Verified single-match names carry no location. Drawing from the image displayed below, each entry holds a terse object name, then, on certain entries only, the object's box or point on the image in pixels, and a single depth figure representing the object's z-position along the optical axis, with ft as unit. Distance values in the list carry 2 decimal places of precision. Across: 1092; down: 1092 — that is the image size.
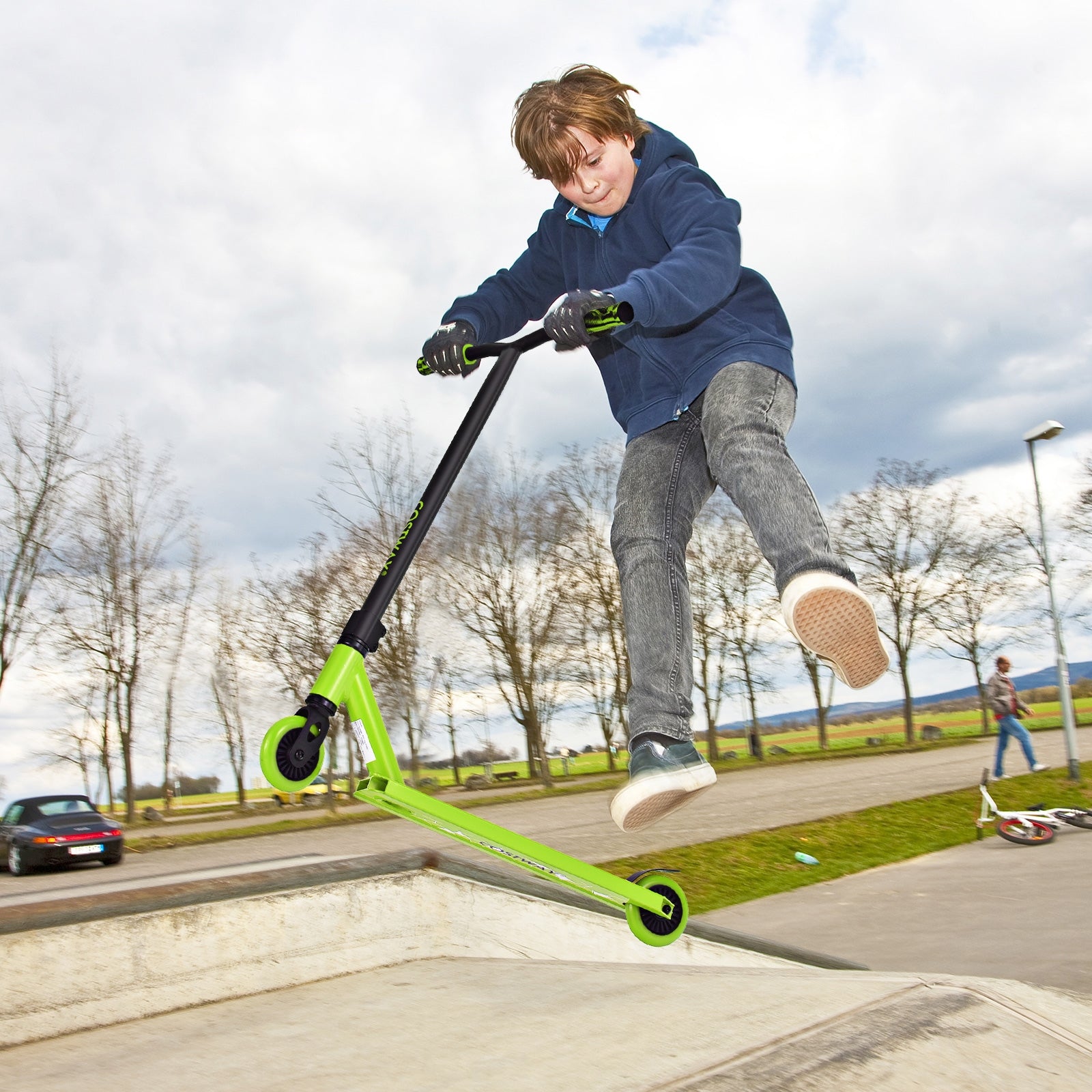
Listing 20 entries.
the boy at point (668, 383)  7.88
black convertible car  49.37
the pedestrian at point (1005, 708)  48.14
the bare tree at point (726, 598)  83.30
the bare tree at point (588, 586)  74.54
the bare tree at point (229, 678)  76.33
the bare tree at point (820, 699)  99.45
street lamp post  52.95
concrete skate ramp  7.00
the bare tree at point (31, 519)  62.59
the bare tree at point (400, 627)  60.34
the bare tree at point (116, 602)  69.36
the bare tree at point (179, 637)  74.08
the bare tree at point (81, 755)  80.79
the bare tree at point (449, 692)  70.79
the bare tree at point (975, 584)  96.94
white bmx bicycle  34.55
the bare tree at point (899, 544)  96.89
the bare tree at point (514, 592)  70.79
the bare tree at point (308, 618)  66.59
